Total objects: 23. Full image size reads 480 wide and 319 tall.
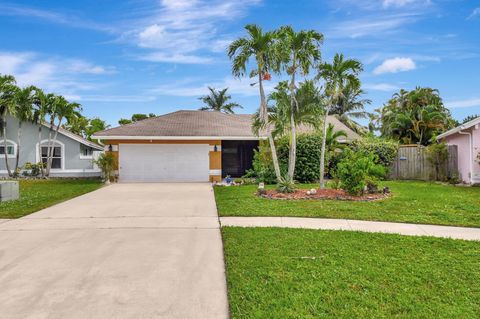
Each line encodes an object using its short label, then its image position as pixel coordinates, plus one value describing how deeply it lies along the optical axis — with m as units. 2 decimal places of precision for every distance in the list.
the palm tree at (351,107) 38.26
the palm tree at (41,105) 20.70
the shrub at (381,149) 18.48
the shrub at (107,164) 17.97
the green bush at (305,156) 17.39
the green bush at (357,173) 11.23
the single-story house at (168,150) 18.48
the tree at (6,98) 20.08
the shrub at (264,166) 16.47
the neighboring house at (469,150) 15.97
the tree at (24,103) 20.34
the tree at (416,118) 27.45
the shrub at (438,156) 17.56
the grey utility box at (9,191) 11.18
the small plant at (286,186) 12.45
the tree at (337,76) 12.47
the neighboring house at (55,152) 21.64
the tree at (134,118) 41.09
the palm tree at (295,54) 12.20
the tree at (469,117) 34.86
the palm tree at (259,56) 12.26
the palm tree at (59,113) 21.00
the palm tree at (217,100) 40.53
